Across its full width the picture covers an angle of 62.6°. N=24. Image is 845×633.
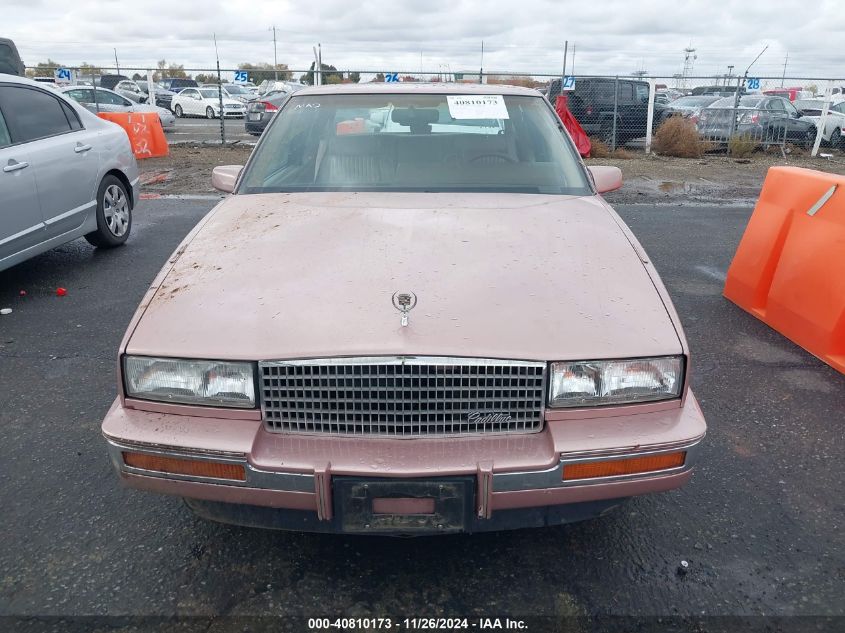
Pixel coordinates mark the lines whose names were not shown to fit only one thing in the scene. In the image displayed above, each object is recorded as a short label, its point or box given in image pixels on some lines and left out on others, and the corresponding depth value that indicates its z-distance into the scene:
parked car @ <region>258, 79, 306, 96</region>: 34.10
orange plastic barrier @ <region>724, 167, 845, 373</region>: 4.43
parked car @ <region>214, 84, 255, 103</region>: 33.07
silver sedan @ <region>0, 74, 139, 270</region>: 5.35
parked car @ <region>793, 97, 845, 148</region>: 17.64
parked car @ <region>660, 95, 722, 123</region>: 17.31
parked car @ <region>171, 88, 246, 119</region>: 27.02
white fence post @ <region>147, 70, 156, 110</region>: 17.54
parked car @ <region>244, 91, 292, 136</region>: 17.56
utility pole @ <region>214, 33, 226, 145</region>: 16.40
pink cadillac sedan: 2.16
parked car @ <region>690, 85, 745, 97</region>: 31.53
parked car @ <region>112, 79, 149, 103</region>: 28.17
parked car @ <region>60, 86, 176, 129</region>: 18.47
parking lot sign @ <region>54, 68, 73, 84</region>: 19.64
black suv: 16.42
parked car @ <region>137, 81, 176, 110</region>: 30.27
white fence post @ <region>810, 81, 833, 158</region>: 15.77
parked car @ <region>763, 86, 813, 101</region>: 31.63
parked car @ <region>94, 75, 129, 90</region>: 32.56
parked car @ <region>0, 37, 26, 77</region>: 10.45
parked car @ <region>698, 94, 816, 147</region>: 16.77
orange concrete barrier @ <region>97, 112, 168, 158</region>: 13.84
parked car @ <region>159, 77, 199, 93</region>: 40.06
